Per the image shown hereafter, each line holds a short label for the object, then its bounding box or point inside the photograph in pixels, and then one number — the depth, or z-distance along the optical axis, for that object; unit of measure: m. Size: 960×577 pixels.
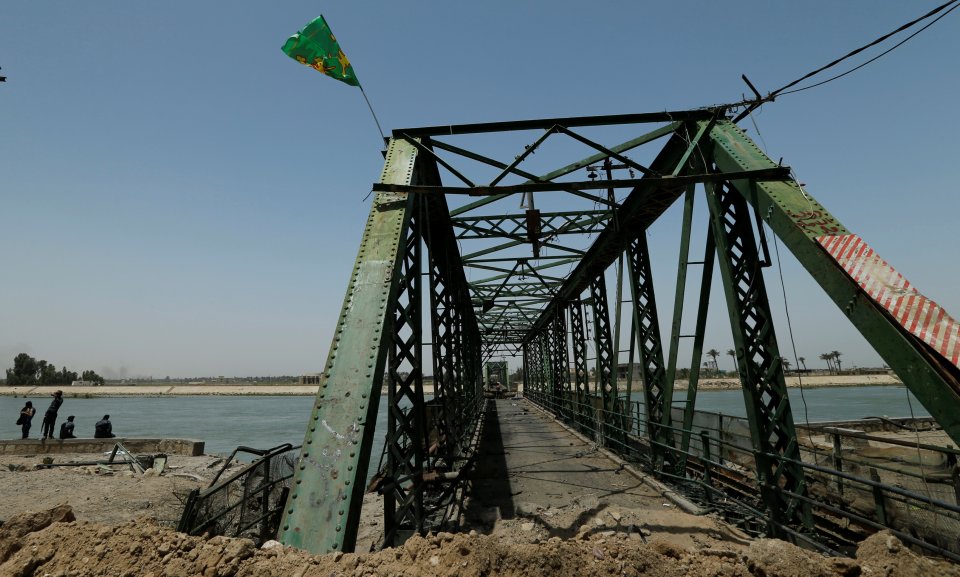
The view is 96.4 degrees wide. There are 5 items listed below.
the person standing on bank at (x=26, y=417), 18.62
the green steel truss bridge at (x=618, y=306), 3.33
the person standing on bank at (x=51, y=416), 17.73
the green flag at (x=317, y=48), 5.52
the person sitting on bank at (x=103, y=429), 18.58
